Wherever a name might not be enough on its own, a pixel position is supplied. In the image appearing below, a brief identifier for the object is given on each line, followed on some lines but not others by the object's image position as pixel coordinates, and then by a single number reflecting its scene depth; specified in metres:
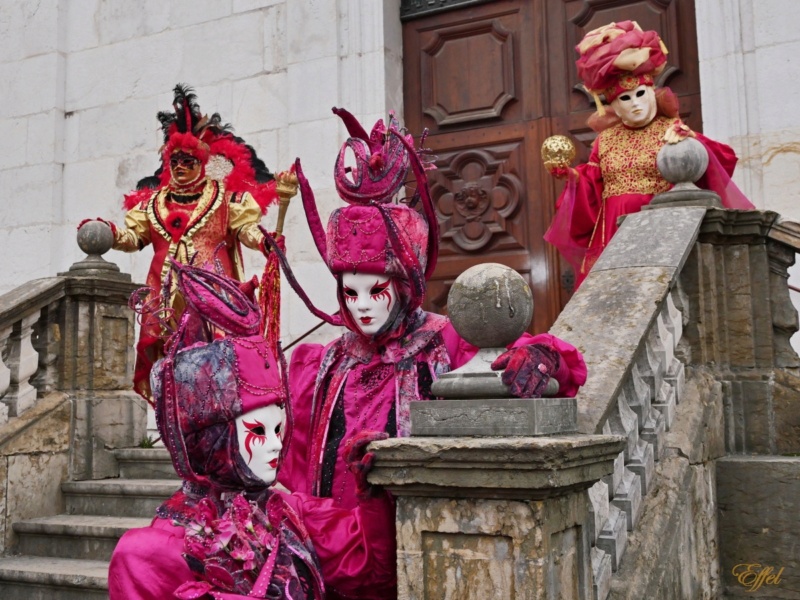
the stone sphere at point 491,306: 2.45
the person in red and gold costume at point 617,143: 4.90
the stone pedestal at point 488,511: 2.24
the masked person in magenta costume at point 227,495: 2.38
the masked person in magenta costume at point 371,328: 2.99
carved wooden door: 6.64
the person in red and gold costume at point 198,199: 5.91
